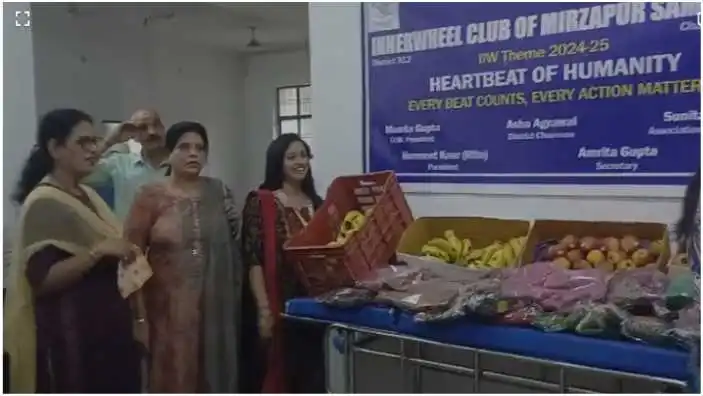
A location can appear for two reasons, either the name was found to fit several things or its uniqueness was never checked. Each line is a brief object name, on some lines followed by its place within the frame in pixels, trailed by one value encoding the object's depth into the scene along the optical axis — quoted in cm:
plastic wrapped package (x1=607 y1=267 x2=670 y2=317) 160
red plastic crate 193
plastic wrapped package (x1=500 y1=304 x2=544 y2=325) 165
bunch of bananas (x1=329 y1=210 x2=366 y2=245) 197
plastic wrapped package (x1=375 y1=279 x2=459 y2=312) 176
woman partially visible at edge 170
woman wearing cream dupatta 191
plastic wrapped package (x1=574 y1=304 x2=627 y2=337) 154
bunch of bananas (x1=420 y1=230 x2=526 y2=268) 193
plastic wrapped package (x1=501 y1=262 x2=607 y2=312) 166
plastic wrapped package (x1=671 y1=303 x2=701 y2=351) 147
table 149
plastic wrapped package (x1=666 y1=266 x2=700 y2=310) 159
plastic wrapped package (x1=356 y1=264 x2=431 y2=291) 188
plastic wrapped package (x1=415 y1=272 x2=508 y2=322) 167
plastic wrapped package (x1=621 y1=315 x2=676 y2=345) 147
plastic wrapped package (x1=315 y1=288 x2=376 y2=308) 186
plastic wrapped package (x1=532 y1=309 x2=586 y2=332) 158
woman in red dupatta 203
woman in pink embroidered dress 197
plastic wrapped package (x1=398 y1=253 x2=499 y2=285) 188
